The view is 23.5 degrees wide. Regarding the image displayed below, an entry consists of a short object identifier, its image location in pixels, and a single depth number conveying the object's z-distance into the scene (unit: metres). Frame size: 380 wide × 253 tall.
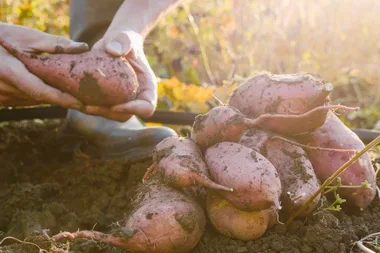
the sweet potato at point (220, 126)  1.04
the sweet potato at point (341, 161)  1.08
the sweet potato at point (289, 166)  1.01
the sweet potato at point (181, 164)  0.99
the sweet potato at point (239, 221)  1.00
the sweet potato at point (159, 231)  0.98
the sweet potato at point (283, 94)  1.04
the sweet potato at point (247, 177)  0.97
